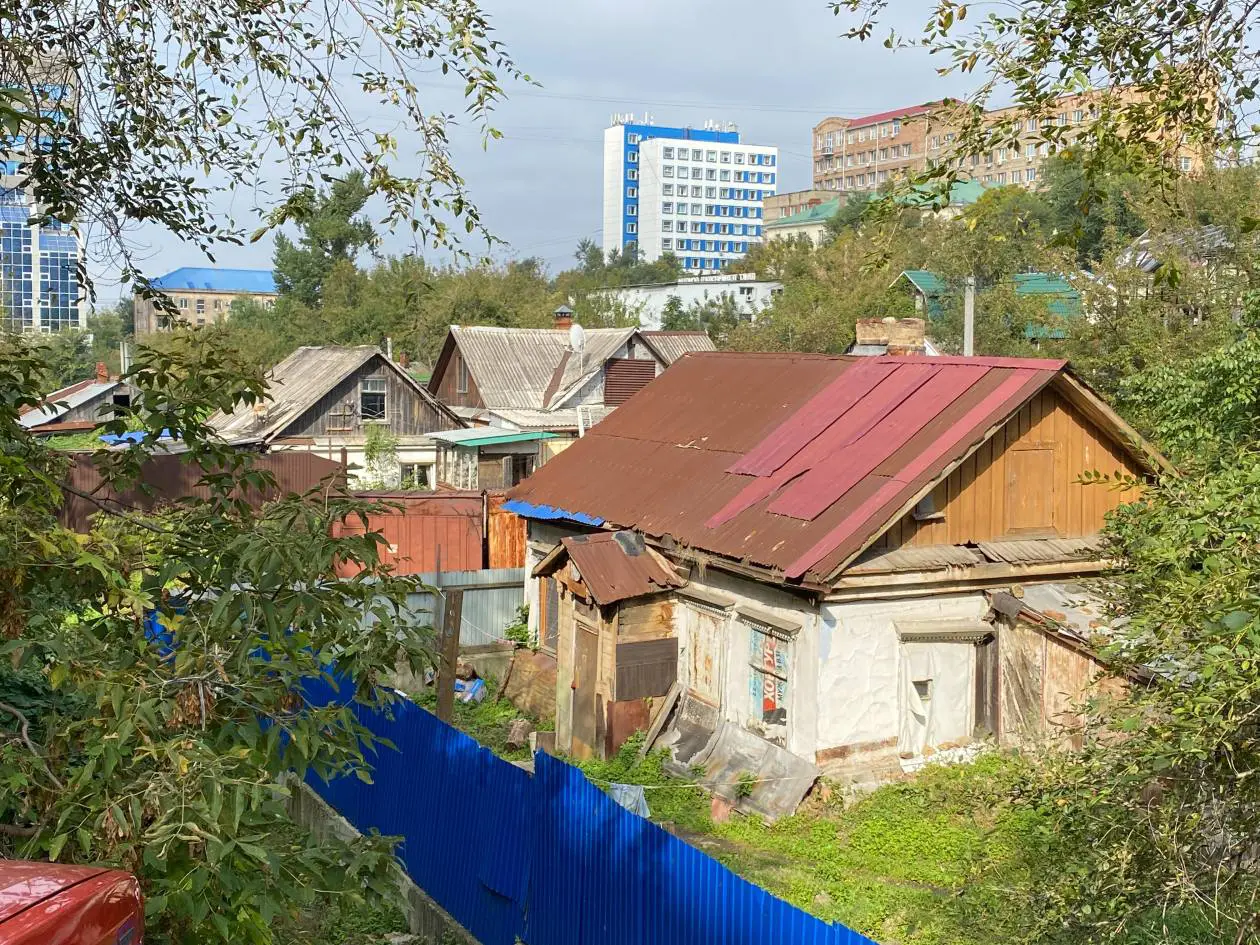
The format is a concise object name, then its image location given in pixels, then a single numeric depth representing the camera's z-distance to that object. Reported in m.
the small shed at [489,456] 29.70
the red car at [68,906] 3.68
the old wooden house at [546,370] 37.59
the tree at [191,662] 4.37
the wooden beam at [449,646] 13.28
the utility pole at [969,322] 22.95
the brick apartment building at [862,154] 113.19
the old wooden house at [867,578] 13.05
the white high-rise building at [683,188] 143.75
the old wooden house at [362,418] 34.03
